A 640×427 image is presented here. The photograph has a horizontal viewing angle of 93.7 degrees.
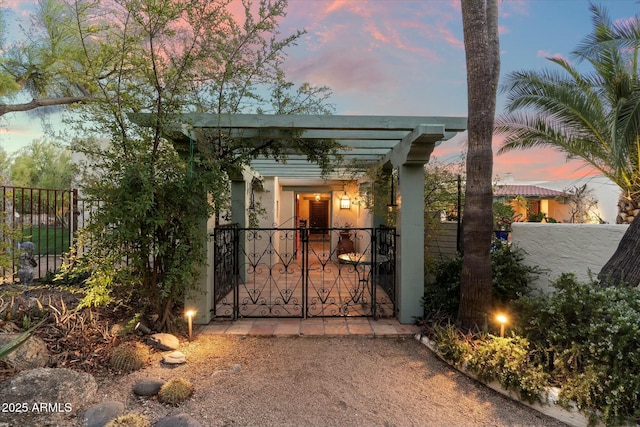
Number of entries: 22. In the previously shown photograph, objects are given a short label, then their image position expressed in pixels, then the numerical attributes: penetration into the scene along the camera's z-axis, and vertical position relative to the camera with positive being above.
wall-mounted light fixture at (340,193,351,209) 9.60 +0.41
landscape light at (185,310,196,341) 3.59 -1.22
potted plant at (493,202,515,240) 6.80 +0.00
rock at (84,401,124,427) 2.20 -1.51
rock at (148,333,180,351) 3.40 -1.46
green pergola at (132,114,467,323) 3.86 +1.11
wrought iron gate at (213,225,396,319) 4.61 -1.49
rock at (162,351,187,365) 3.12 -1.52
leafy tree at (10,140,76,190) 18.30 +3.13
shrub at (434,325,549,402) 2.56 -1.38
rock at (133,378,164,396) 2.61 -1.52
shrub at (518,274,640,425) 2.28 -1.10
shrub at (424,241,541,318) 3.84 -0.89
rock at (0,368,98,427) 2.21 -1.43
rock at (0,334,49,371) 2.75 -1.32
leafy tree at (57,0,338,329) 3.20 +0.97
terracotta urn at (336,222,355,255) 9.53 -0.96
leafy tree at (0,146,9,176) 14.21 +2.82
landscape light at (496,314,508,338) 3.11 -1.10
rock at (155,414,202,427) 2.17 -1.52
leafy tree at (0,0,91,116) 6.83 +3.67
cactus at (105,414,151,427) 2.09 -1.46
